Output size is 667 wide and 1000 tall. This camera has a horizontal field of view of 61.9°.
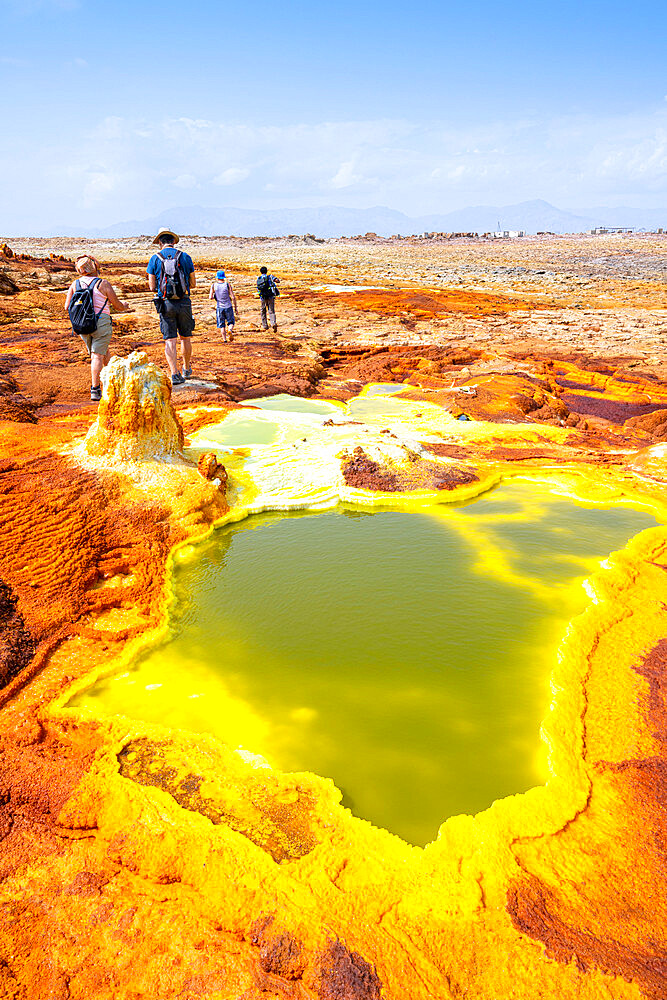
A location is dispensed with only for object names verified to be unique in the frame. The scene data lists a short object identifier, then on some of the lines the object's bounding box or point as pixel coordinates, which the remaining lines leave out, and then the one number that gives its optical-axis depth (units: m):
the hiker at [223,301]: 11.94
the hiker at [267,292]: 12.50
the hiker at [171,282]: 6.69
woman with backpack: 6.24
